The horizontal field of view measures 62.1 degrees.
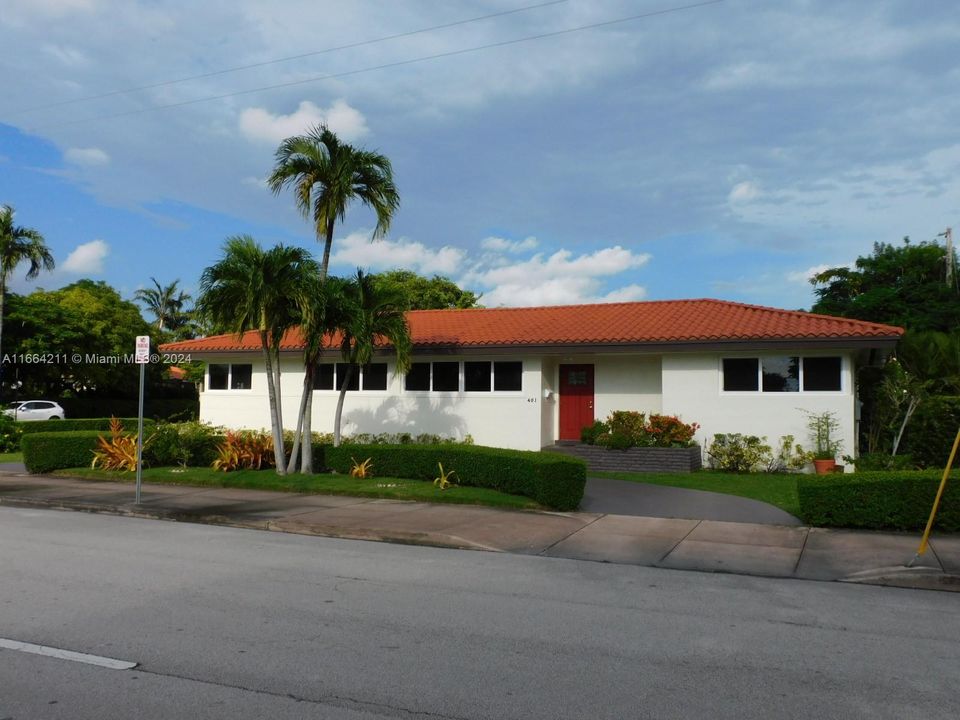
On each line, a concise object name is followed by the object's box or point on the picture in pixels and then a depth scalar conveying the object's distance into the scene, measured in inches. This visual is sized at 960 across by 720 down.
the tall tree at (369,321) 643.5
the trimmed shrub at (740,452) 724.7
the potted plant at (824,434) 695.1
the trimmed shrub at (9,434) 1033.5
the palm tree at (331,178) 638.5
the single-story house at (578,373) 719.7
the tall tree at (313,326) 622.2
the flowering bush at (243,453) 706.2
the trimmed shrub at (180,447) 749.3
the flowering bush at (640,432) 735.7
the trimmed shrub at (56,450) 743.7
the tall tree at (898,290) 1497.3
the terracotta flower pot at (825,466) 667.4
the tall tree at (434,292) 2048.5
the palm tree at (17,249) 1362.0
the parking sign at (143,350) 515.2
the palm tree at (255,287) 611.2
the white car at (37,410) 1434.5
